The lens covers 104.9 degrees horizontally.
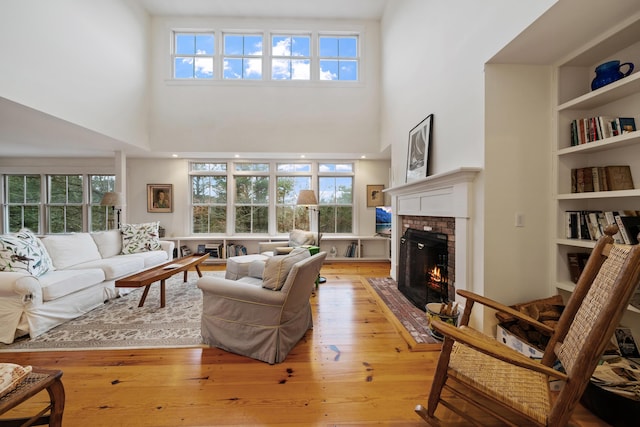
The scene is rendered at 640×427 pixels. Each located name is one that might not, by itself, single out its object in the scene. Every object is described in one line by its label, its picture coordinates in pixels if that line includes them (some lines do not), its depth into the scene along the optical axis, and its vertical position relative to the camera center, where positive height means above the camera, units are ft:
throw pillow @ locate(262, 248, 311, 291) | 6.45 -1.60
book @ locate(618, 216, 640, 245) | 5.07 -0.28
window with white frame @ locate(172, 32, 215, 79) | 15.80 +9.95
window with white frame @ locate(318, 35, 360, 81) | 16.08 +10.07
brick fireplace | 6.93 +0.07
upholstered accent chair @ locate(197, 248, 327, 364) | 6.29 -2.65
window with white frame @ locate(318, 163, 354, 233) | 18.16 +0.91
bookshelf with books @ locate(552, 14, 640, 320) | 5.36 +1.53
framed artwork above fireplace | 9.16 +2.49
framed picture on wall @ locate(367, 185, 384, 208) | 17.92 +1.29
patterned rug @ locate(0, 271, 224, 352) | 7.02 -3.81
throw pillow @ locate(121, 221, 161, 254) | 13.10 -1.55
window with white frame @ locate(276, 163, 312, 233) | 18.08 +1.03
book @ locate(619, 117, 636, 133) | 5.39 +1.95
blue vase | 5.42 +3.16
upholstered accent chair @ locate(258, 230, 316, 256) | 13.56 -1.79
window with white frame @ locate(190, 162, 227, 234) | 17.92 +0.76
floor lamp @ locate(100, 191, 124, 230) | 13.85 +0.60
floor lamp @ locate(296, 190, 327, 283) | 13.93 +0.75
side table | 3.33 -2.59
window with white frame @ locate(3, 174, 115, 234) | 18.12 +0.39
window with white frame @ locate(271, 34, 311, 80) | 15.93 +9.95
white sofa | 7.20 -2.42
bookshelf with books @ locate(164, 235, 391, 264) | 17.08 -2.46
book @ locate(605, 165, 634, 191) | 5.50 +0.81
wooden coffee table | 8.40 -2.44
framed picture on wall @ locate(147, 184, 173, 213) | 17.39 +0.86
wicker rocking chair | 3.00 -2.02
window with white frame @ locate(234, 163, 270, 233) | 17.99 +0.86
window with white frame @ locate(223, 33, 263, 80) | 15.89 +9.98
